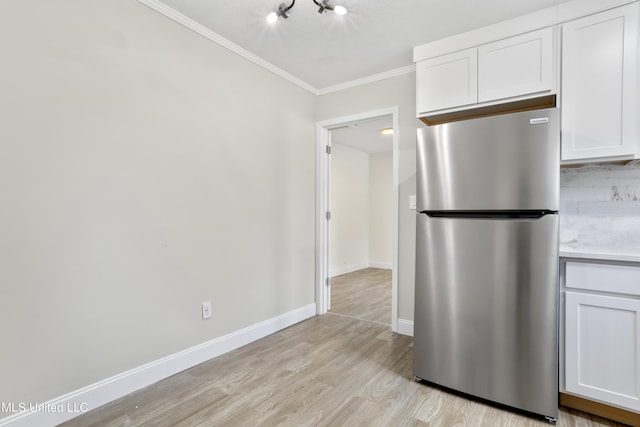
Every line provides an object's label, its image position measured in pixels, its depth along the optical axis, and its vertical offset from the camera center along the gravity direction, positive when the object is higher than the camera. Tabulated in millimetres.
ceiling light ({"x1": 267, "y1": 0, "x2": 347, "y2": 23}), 1995 +1290
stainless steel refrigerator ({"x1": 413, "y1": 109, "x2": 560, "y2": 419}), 1724 -272
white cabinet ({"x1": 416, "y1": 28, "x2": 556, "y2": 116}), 2031 +951
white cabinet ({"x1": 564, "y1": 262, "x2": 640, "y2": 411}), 1650 -668
